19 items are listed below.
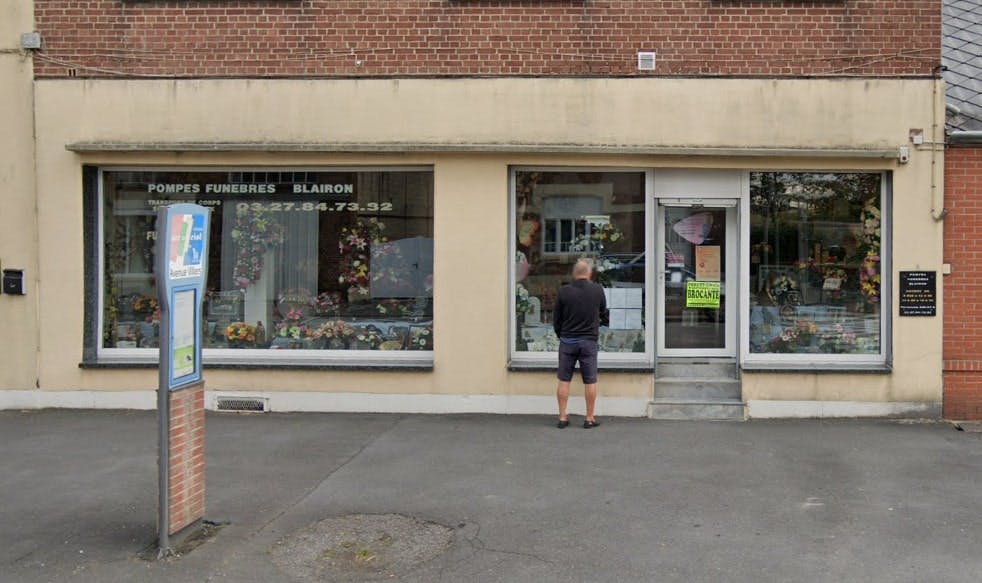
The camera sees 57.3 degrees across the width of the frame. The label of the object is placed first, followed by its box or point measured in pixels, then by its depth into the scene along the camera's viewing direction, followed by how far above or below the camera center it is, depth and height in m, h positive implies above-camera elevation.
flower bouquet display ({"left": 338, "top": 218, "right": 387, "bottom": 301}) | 10.41 +0.33
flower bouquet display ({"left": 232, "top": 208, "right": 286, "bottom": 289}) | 10.49 +0.52
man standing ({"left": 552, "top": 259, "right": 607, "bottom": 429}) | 9.09 -0.49
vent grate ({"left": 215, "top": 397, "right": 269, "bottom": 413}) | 10.04 -1.35
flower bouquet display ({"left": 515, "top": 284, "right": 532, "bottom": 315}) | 10.18 -0.19
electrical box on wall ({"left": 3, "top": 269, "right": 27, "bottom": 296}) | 10.06 +0.03
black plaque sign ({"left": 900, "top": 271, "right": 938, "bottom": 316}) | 9.51 -0.12
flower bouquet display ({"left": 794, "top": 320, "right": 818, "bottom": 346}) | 10.04 -0.51
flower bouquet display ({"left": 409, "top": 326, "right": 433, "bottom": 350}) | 10.21 -0.61
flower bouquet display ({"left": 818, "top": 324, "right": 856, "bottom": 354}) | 9.95 -0.63
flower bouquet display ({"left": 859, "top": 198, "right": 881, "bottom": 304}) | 9.87 +0.32
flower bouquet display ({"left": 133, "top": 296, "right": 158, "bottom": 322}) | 10.56 -0.26
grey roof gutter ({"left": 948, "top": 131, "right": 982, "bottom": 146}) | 9.29 +1.53
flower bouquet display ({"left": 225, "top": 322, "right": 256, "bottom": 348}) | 10.45 -0.58
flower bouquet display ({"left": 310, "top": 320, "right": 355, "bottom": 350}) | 10.39 -0.58
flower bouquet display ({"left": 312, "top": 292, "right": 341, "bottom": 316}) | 10.44 -0.22
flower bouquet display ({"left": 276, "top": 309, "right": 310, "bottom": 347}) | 10.44 -0.50
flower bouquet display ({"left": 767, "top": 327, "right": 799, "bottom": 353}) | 10.02 -0.65
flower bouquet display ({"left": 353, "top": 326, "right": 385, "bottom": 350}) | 10.33 -0.62
